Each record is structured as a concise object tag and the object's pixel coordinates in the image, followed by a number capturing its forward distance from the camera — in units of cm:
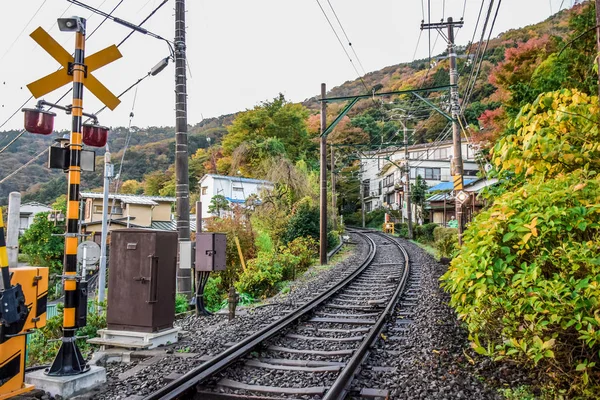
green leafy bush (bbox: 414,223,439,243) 2836
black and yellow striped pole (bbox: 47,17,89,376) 464
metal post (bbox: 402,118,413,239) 3107
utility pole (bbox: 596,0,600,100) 387
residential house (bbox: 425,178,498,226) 3726
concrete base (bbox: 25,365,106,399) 439
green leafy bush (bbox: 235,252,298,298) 1127
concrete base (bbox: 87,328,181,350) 604
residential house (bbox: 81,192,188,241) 3064
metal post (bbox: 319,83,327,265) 1701
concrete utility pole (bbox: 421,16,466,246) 1588
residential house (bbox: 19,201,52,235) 3491
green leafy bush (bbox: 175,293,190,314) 988
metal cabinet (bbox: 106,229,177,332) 631
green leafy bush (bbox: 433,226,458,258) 1767
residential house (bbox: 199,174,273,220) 3200
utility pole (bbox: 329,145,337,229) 3098
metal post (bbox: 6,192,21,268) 421
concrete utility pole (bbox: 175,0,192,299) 1036
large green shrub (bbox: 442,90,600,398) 332
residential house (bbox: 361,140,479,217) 4775
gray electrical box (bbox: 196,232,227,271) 865
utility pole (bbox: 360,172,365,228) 5184
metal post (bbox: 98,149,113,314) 1390
